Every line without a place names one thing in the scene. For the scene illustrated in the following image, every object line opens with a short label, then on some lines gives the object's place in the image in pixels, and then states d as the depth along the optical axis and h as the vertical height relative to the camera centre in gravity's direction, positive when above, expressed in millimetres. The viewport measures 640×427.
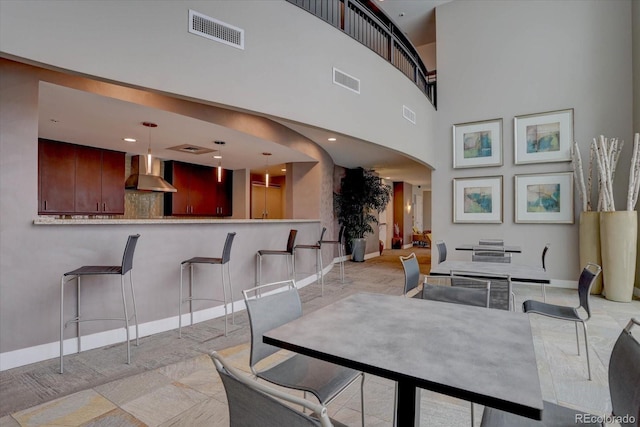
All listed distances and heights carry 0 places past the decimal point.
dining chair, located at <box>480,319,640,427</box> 1058 -624
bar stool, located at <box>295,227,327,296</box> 5249 -799
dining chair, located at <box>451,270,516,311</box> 2594 -621
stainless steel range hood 5133 +555
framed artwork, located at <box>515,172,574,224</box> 5742 +294
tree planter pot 8953 -928
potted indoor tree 8703 +311
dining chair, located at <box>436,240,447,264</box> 4492 -497
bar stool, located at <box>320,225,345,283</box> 5926 -588
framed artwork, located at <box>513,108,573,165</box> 5777 +1385
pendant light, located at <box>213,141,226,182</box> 5371 +1164
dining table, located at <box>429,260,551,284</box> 2733 -517
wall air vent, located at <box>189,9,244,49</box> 2971 +1735
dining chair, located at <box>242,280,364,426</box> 1524 -772
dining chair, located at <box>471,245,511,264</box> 4264 -554
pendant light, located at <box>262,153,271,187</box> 6336 +1155
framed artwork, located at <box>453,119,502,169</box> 6359 +1387
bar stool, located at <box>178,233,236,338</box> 3536 -505
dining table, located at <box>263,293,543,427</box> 959 -495
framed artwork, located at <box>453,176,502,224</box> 6340 +292
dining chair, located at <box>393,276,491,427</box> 2100 -526
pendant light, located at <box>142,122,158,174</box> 4258 +1157
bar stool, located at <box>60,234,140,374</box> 2664 -461
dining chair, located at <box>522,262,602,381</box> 2557 -784
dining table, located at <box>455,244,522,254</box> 4657 -486
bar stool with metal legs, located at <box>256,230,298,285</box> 4621 -517
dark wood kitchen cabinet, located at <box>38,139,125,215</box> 5214 +603
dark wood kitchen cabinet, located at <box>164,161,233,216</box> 7133 +561
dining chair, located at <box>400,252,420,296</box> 2803 -503
